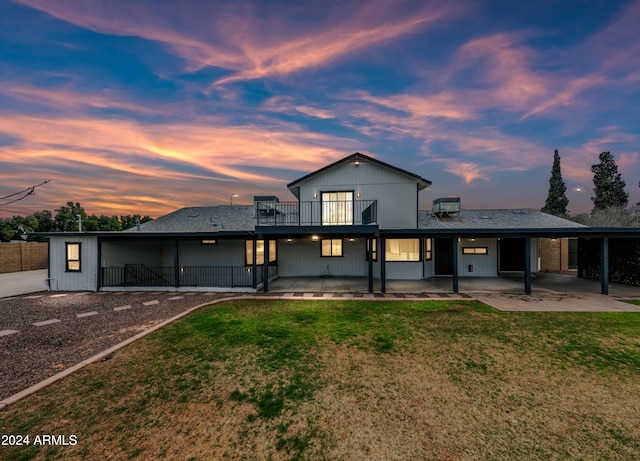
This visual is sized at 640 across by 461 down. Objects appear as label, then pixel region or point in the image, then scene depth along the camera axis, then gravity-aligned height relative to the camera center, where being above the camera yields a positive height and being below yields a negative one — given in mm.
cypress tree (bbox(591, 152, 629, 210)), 31341 +6662
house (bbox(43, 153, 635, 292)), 11062 -581
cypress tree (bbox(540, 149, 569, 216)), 33906 +6242
